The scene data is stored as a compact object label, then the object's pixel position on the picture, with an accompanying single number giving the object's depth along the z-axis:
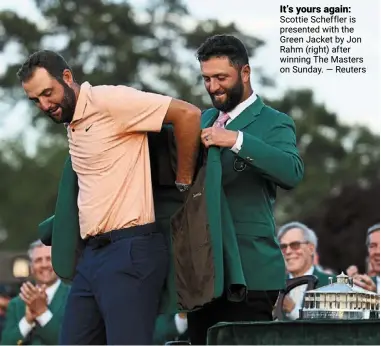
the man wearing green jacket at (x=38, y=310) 9.29
